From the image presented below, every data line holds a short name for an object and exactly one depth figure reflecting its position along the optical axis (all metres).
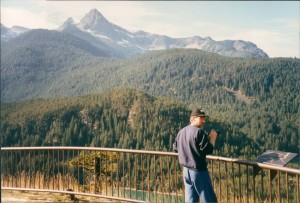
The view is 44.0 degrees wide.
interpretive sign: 4.87
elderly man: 4.80
